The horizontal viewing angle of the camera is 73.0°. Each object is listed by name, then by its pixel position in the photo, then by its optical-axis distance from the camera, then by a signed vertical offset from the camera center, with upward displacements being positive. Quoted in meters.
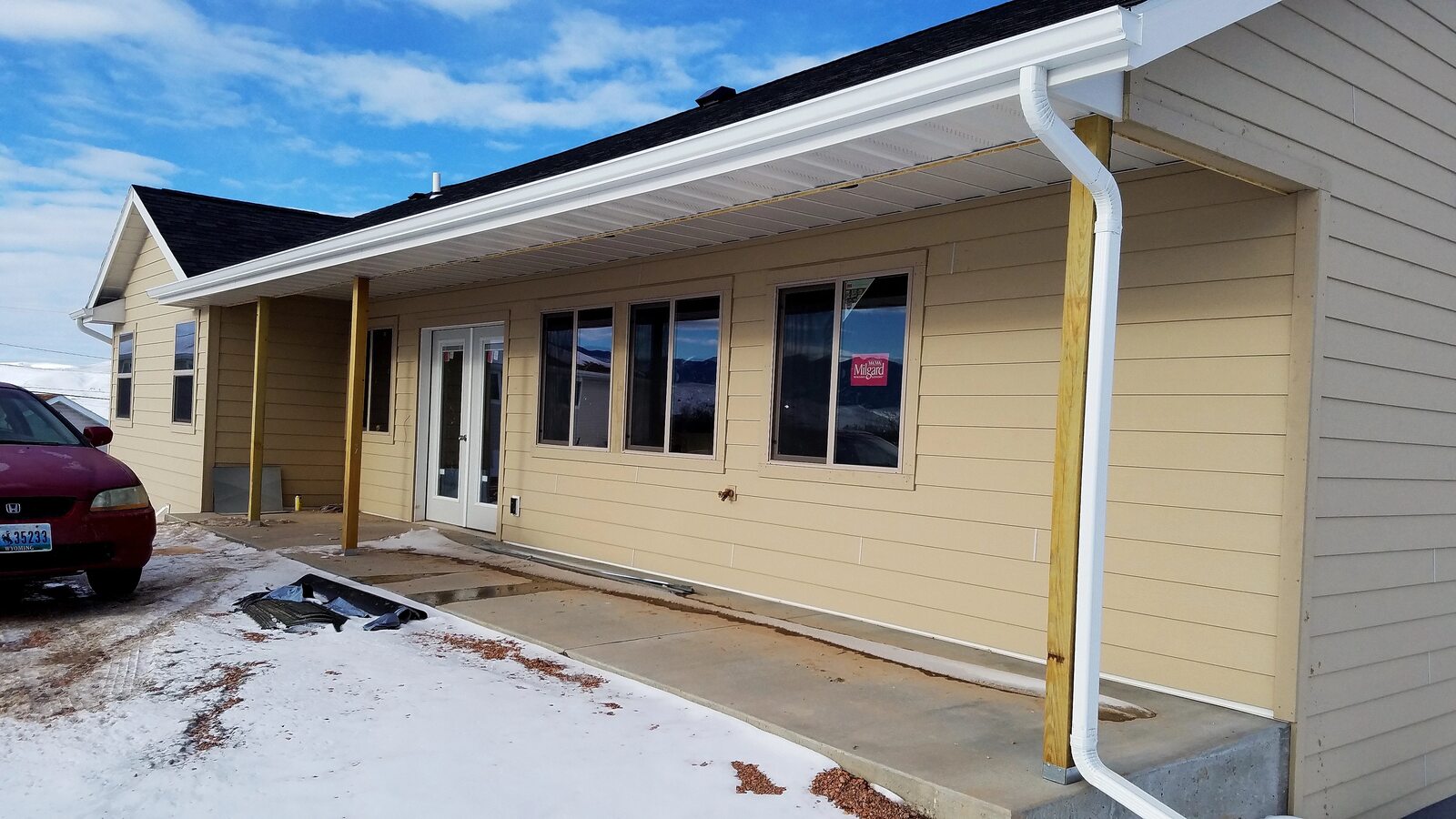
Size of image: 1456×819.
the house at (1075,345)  3.65 +0.35
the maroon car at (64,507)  5.39 -0.75
